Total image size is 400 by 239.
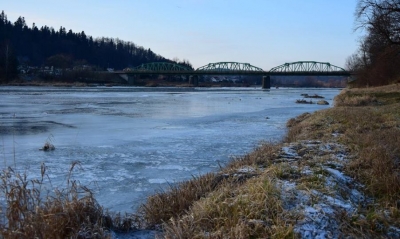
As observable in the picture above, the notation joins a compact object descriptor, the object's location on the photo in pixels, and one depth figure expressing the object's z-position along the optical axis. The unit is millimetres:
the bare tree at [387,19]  28297
